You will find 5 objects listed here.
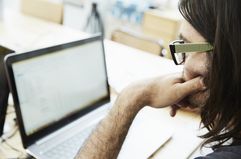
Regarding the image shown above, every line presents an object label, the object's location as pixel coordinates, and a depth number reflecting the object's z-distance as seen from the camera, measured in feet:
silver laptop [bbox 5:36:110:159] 3.31
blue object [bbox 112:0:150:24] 11.78
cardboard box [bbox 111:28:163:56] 6.85
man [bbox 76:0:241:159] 2.49
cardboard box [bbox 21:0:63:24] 8.75
